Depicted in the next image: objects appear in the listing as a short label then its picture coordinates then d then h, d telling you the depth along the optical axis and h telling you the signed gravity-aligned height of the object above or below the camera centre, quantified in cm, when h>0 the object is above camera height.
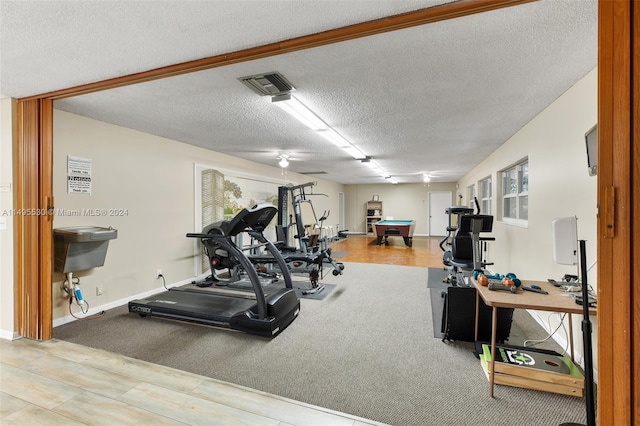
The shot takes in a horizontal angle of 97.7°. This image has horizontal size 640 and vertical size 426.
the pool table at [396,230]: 859 -57
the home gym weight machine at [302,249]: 443 -70
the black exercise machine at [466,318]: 252 -97
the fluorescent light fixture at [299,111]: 261 +107
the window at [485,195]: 598 +37
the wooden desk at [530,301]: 165 -56
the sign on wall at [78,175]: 308 +41
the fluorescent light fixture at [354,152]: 484 +111
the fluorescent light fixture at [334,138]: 384 +109
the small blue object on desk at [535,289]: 194 -54
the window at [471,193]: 750 +52
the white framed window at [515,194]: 386 +27
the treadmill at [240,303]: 274 -106
